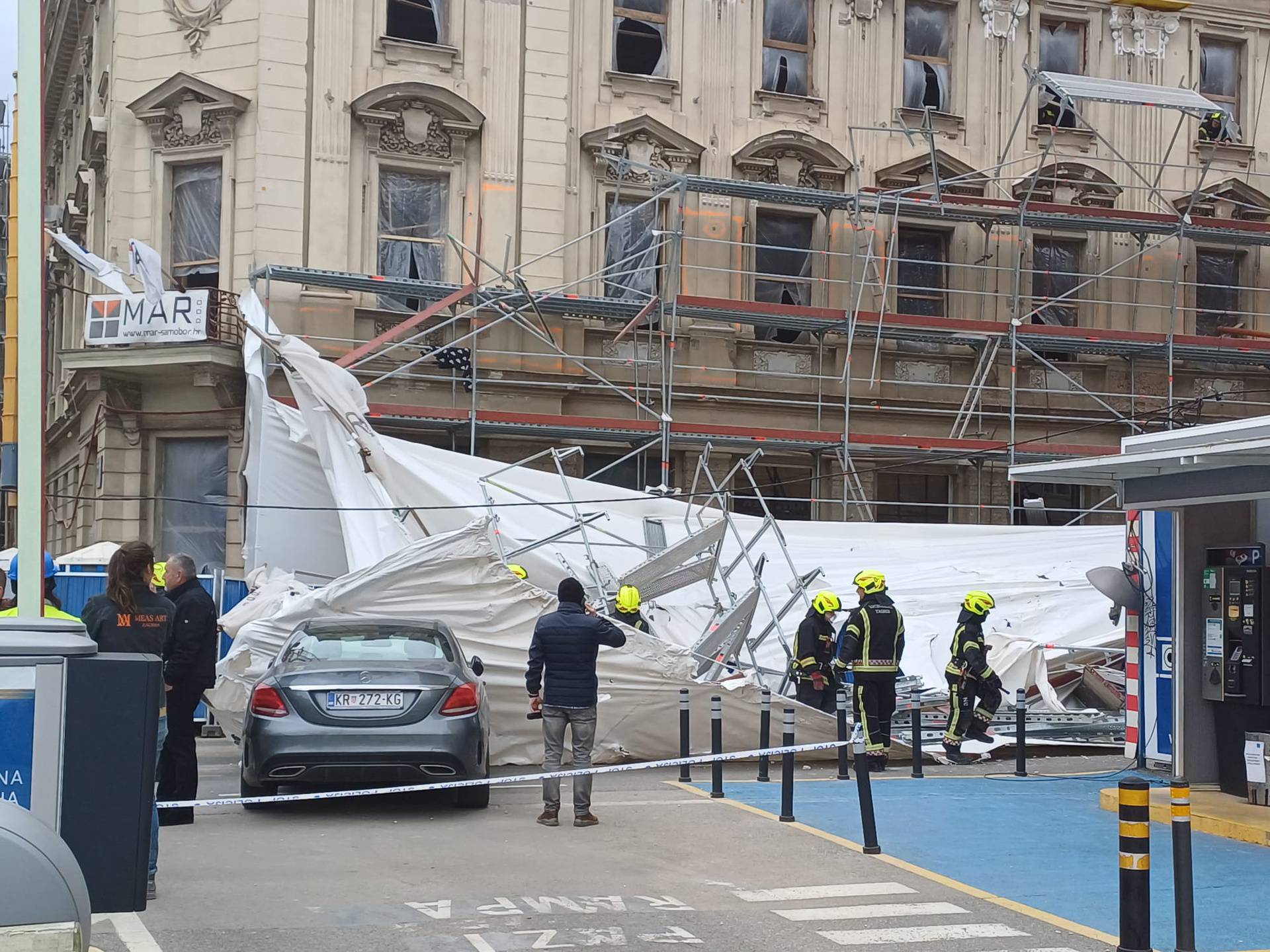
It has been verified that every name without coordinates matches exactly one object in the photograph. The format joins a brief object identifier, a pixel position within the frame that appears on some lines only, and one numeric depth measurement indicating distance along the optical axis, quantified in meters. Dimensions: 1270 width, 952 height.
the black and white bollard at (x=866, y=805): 9.48
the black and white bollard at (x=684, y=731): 13.02
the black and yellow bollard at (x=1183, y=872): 6.72
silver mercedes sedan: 10.62
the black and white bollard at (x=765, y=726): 12.80
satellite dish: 12.96
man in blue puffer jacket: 10.98
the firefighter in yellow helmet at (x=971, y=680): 14.05
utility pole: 4.98
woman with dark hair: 8.91
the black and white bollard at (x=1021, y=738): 13.52
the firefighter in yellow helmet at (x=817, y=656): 14.62
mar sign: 21.23
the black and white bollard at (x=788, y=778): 10.70
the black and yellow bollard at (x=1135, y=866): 6.53
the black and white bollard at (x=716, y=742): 12.16
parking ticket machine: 11.40
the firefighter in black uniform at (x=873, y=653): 13.15
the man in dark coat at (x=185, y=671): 10.19
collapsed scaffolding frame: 21.64
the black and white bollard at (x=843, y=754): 13.22
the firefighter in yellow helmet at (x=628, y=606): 14.77
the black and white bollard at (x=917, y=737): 13.52
